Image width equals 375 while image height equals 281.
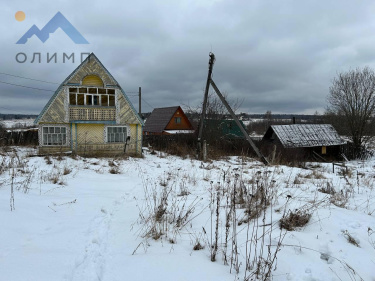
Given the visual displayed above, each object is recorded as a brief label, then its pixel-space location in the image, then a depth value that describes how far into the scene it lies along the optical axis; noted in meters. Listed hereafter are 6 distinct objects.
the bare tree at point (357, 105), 27.60
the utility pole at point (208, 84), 14.64
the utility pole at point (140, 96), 28.35
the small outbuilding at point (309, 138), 24.41
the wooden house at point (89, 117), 16.11
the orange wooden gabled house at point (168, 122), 34.31
